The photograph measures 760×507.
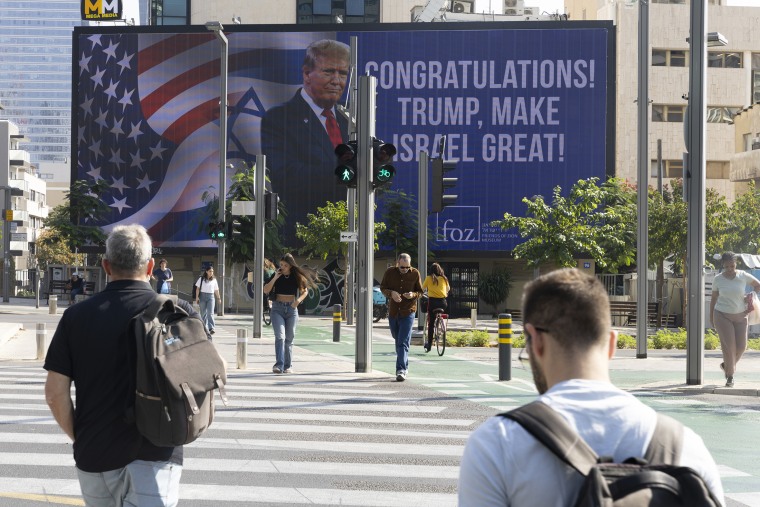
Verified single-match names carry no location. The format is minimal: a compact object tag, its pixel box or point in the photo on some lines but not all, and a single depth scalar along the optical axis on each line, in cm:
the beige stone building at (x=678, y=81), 6638
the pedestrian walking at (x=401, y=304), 1688
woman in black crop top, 1725
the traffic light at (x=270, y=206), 2933
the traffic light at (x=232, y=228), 3322
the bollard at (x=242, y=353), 1861
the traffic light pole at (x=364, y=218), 1795
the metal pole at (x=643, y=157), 2216
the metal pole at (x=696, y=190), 1641
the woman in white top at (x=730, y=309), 1595
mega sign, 5931
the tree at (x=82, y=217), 5184
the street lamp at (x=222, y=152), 3803
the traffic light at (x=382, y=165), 1777
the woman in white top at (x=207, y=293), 2684
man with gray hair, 449
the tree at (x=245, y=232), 4819
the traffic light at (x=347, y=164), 1778
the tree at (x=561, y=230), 3866
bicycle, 2362
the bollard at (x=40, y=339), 1952
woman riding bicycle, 2345
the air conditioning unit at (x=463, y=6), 7800
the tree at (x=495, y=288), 5503
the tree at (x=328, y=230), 4722
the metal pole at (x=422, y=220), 2877
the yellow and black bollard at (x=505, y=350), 1736
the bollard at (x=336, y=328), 2836
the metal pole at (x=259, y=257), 2822
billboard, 5594
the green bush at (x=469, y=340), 2745
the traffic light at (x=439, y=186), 2383
